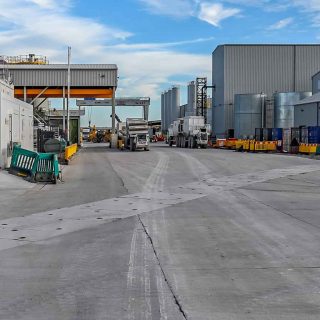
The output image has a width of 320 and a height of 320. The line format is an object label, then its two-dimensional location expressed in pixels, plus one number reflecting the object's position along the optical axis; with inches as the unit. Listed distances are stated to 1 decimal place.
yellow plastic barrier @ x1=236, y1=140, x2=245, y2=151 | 1566.1
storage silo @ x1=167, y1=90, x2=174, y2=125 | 3686.9
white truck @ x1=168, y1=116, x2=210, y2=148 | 1852.2
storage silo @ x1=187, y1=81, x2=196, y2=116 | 2887.9
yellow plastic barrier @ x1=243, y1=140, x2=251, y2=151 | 1537.0
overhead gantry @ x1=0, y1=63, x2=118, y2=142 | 1802.7
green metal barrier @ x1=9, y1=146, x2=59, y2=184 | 603.2
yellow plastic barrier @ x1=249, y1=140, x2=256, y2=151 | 1507.9
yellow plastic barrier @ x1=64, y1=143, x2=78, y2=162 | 952.9
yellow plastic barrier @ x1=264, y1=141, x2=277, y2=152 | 1488.5
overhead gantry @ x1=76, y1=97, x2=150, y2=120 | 3050.8
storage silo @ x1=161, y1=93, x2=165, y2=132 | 3927.4
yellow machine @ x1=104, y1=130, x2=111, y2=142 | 2938.3
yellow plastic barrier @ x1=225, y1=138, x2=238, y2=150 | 1753.8
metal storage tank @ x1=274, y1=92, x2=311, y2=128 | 2013.2
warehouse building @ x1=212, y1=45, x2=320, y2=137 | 2203.2
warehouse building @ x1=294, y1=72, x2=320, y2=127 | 1691.4
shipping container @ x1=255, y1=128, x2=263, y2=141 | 1673.8
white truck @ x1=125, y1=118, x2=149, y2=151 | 1567.1
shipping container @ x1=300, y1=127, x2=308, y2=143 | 1402.2
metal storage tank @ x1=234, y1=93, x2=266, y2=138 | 2038.4
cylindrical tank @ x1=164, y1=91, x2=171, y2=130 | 3785.5
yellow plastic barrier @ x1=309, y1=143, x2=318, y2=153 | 1273.3
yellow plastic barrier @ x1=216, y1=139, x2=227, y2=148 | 1915.4
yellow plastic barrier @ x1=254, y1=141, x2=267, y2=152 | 1495.5
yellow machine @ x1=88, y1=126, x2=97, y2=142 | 3260.3
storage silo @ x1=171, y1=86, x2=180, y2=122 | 3481.4
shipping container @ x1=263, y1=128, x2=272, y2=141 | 1622.0
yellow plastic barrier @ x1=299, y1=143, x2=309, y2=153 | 1314.8
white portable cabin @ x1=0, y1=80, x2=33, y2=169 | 704.5
